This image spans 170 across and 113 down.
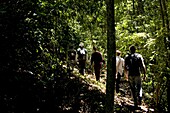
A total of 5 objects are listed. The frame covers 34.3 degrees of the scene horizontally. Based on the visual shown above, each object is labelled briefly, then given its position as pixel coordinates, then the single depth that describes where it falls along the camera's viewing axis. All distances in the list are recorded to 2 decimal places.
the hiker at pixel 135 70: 9.34
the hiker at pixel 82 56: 14.12
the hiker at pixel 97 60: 13.27
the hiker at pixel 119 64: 11.40
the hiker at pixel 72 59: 15.02
